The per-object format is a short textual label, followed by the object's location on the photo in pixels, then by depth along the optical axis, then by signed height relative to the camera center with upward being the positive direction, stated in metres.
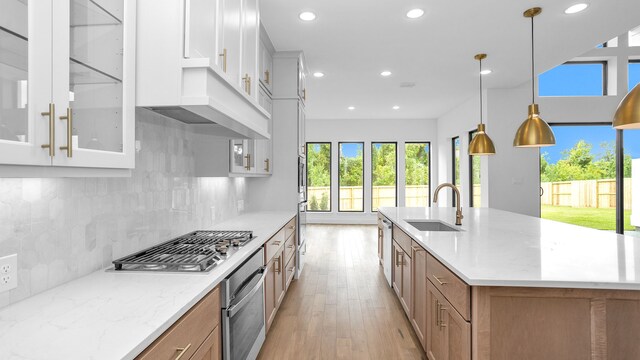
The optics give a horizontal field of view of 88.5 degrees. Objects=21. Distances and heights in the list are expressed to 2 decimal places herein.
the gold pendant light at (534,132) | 2.91 +0.45
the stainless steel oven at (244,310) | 1.48 -0.67
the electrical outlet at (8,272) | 1.04 -0.29
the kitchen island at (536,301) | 1.33 -0.50
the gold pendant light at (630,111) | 1.47 +0.33
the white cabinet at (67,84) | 0.81 +0.29
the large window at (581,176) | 5.52 +0.11
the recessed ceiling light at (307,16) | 2.99 +1.54
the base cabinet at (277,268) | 2.40 -0.74
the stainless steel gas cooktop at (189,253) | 1.45 -0.36
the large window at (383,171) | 8.60 +0.29
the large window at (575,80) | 5.56 +1.74
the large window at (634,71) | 5.42 +1.84
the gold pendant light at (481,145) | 3.72 +0.43
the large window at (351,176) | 8.62 +0.16
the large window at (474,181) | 6.11 +0.02
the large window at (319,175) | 8.67 +0.19
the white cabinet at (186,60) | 1.35 +0.51
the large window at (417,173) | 8.59 +0.23
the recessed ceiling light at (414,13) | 2.96 +1.55
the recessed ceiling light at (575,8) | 2.89 +1.56
